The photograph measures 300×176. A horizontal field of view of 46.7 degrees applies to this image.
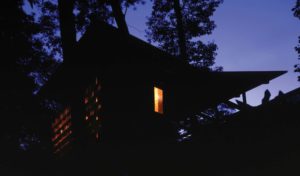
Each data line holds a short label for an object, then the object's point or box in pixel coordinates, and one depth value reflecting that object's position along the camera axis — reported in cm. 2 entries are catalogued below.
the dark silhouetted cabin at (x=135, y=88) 1168
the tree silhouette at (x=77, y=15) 1226
